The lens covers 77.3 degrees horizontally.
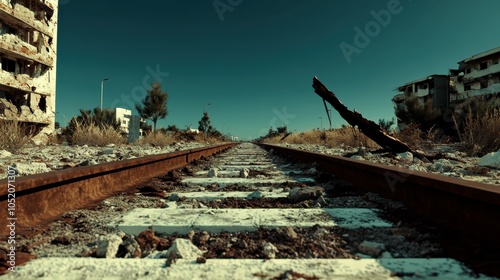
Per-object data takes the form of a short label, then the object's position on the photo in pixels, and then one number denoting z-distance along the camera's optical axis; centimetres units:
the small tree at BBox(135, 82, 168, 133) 3966
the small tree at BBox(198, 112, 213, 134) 5576
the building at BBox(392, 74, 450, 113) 5397
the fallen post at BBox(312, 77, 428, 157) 600
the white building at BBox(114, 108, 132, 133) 9025
